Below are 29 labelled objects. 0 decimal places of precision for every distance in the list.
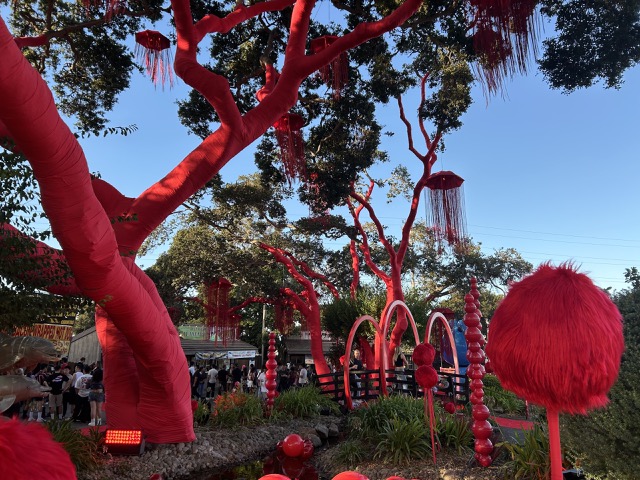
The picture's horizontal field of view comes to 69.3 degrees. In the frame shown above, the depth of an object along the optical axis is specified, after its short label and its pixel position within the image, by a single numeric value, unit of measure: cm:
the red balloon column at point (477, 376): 545
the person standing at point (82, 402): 1010
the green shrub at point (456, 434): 638
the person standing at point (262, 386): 1343
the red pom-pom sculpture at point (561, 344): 246
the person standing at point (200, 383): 1435
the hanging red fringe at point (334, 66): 829
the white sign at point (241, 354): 2383
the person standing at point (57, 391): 1008
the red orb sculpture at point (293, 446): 602
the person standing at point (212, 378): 1464
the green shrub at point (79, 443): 599
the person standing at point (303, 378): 1571
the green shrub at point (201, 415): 852
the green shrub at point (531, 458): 466
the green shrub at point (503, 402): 1152
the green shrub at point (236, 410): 855
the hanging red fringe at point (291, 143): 846
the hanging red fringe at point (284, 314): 1762
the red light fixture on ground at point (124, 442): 655
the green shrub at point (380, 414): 711
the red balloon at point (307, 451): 614
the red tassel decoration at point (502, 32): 537
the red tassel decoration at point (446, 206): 1045
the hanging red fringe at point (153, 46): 765
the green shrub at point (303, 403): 980
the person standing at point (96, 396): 941
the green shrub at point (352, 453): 657
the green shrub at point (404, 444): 621
